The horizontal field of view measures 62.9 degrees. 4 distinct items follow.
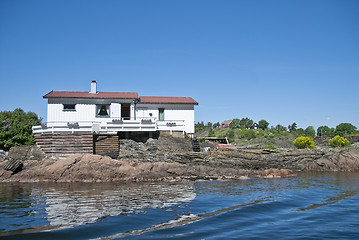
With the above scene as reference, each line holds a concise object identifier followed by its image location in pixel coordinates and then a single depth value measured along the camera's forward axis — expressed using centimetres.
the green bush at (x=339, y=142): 3538
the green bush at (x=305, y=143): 3350
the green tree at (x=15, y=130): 2383
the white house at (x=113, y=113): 2491
